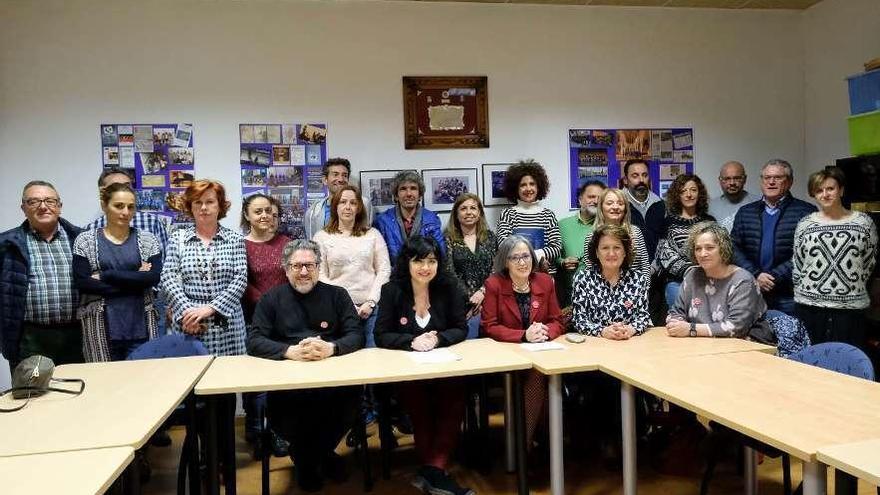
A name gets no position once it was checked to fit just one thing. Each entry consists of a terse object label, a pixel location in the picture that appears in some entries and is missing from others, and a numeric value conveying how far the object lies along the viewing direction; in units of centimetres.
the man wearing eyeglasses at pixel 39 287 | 319
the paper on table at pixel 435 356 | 275
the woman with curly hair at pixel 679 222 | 395
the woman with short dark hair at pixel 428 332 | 296
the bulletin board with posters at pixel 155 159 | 440
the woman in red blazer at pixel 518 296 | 323
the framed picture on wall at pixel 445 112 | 474
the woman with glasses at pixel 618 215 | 362
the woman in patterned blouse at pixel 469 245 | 381
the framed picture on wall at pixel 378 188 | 470
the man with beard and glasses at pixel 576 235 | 409
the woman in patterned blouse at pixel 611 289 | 326
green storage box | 408
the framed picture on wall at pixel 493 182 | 485
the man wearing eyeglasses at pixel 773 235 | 379
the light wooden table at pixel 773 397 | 168
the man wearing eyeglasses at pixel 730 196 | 440
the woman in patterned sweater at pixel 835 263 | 339
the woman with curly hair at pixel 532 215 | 407
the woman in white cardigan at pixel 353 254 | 364
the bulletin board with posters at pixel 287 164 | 456
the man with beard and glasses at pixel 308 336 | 297
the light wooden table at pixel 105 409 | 178
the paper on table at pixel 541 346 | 296
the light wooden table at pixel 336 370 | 243
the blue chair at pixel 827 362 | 231
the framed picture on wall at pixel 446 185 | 478
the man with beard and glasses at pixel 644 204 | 434
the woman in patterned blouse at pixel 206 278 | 317
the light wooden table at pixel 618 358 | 250
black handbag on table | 224
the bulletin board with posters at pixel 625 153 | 500
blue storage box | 413
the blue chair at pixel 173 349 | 294
